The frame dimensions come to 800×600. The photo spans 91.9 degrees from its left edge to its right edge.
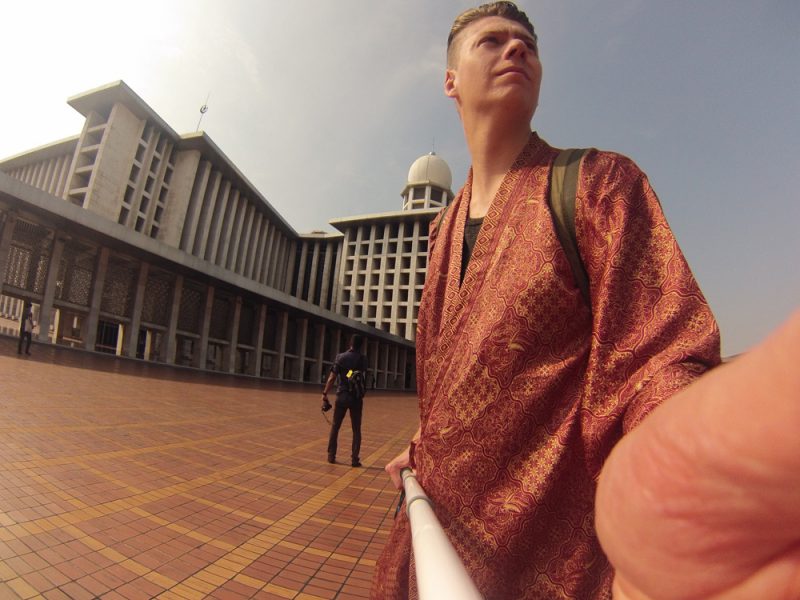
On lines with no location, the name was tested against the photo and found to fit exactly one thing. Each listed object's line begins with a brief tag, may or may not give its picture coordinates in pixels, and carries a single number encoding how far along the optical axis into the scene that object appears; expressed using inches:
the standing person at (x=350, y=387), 203.5
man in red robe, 27.8
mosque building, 532.1
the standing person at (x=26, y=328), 402.6
